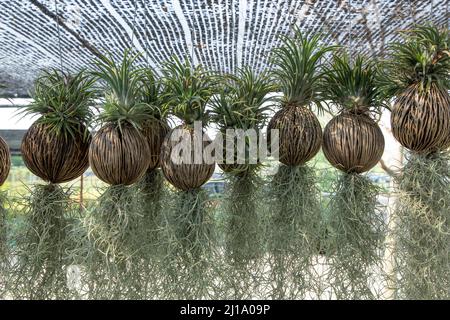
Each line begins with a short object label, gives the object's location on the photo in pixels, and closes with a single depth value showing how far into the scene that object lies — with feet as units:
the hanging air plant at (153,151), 4.97
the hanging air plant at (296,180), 4.73
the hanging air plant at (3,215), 5.02
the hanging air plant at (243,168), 4.80
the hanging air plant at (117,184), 4.50
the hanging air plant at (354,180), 4.70
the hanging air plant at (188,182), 4.55
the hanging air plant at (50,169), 4.87
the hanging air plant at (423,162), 4.61
